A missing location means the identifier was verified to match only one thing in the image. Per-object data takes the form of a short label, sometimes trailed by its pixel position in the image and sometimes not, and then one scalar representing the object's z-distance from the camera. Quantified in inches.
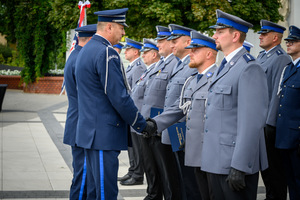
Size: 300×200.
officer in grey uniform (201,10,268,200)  141.0
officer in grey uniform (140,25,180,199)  227.0
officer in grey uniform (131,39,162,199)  241.4
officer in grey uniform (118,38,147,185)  293.3
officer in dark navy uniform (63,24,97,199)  217.9
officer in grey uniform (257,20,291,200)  231.5
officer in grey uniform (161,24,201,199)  205.2
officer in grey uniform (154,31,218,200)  177.2
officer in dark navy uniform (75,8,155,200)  171.6
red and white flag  372.8
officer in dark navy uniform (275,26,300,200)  213.9
